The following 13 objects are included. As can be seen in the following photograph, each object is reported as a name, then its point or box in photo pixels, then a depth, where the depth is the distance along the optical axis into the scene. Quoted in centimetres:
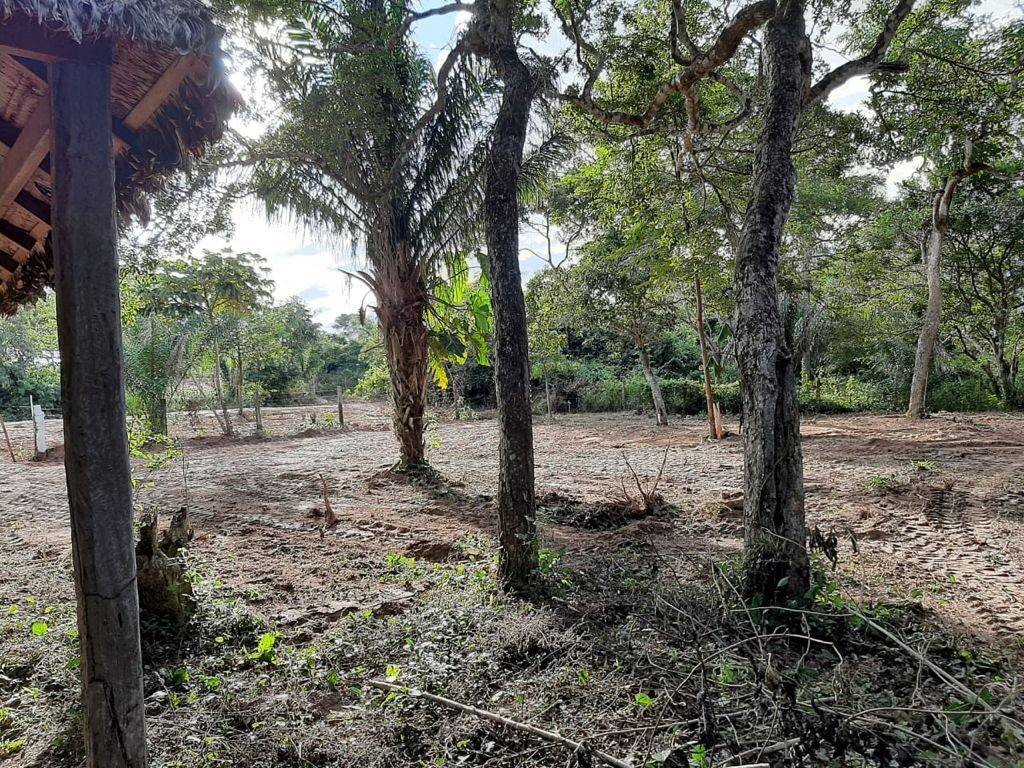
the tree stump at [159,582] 346
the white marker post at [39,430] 1204
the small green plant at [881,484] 658
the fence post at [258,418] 1533
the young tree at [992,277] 1333
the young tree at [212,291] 1502
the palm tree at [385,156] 595
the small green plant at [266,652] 320
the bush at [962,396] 1523
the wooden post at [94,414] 202
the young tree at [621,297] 1267
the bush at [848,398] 1655
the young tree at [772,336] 349
